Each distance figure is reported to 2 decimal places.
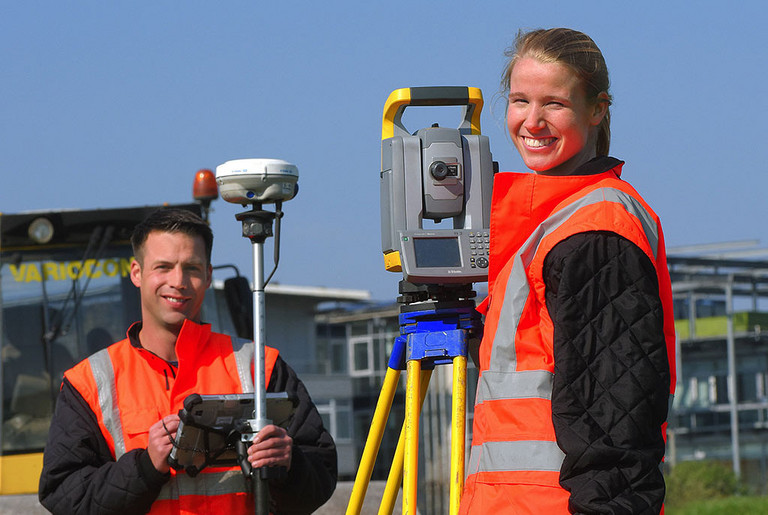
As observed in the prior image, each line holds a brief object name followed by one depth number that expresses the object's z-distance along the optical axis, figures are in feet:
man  20.35
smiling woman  13.00
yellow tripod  18.88
